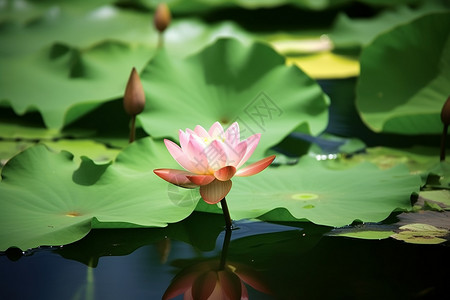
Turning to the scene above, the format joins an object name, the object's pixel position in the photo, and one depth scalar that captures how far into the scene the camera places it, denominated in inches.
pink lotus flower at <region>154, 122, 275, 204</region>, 102.6
